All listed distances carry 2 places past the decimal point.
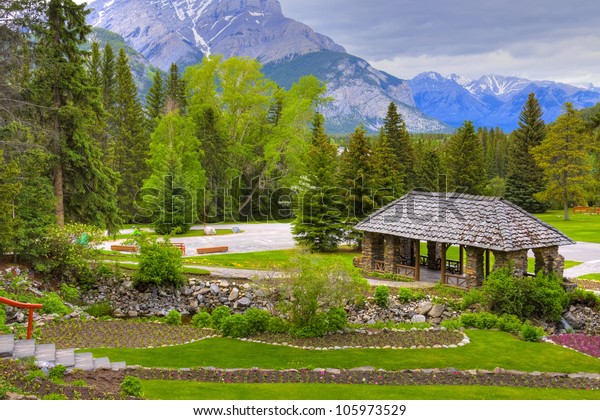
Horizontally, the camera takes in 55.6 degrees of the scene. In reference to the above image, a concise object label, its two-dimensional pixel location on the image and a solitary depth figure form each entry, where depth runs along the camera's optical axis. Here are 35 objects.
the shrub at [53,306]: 20.50
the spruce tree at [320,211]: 37.81
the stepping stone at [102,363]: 12.36
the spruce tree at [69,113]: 29.03
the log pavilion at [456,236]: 24.47
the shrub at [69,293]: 24.13
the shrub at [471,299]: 23.02
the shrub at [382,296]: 23.79
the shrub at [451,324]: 19.84
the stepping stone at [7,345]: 12.23
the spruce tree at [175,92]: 68.31
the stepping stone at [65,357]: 12.02
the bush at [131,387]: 10.31
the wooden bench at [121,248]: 36.25
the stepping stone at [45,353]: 12.08
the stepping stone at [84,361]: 12.13
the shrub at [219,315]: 20.42
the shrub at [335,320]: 18.70
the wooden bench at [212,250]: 36.06
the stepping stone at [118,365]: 12.68
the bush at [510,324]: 19.94
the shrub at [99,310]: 23.09
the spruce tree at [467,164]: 62.56
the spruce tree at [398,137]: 58.47
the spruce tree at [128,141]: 57.19
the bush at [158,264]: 25.72
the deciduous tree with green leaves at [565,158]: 58.28
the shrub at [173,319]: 21.66
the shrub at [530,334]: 18.23
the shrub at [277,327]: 18.89
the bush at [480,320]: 20.31
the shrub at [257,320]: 18.78
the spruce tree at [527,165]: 67.56
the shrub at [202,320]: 20.91
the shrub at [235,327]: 18.45
